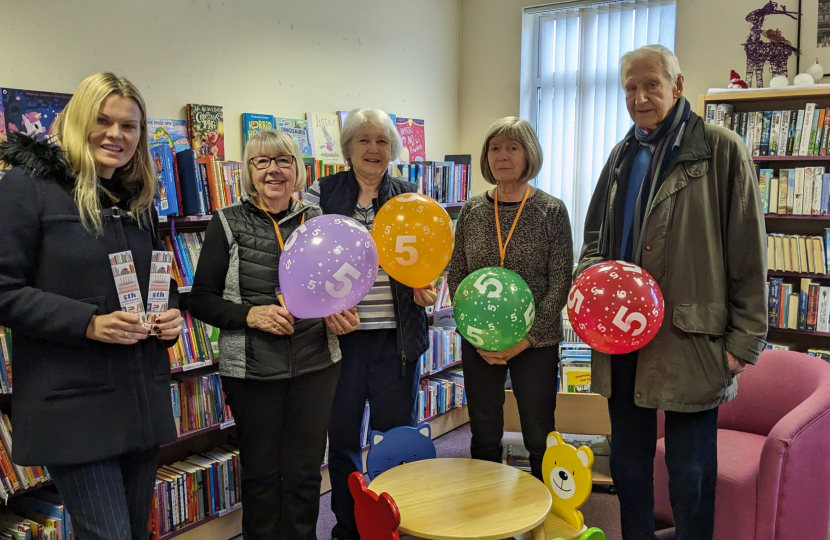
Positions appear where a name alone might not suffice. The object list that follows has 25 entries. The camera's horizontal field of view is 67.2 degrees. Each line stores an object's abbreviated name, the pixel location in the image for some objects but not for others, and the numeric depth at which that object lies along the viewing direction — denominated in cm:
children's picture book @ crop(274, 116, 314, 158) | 327
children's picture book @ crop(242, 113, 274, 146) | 309
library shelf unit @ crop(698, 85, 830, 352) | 342
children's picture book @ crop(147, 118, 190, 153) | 271
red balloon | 176
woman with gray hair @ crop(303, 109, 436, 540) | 230
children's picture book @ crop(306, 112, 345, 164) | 342
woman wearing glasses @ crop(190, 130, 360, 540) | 194
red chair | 158
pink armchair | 212
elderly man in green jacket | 180
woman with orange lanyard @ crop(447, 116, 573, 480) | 221
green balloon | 199
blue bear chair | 213
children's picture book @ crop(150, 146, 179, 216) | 239
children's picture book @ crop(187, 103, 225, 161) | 285
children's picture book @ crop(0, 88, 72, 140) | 221
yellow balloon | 208
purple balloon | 178
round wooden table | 169
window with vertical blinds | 415
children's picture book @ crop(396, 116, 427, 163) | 414
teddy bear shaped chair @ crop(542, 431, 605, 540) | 184
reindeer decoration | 357
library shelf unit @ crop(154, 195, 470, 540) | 258
